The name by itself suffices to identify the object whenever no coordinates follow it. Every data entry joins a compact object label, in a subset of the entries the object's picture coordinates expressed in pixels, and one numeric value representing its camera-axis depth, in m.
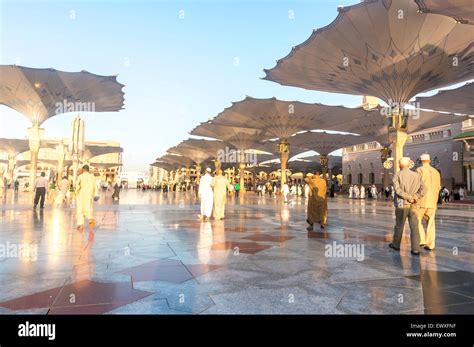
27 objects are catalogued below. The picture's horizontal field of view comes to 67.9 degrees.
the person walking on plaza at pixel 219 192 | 9.38
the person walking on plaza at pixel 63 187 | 15.27
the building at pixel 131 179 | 112.22
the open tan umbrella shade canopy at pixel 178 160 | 70.56
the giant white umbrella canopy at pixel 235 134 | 40.47
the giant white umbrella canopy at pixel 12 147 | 53.97
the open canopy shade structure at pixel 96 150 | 56.26
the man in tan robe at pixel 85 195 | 6.92
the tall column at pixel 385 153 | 29.02
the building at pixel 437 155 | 35.78
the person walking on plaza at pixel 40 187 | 12.41
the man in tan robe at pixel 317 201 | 7.75
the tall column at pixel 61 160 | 36.06
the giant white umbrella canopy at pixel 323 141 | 41.63
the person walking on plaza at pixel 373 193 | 31.38
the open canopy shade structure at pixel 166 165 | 85.00
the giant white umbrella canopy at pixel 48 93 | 22.92
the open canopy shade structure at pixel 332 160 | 75.44
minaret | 25.56
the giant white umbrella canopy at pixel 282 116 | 27.58
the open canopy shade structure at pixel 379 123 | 31.62
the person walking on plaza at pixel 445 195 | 26.95
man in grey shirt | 4.95
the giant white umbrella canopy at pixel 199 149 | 53.37
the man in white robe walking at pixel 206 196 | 9.59
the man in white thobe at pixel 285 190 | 21.64
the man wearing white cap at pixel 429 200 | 5.12
